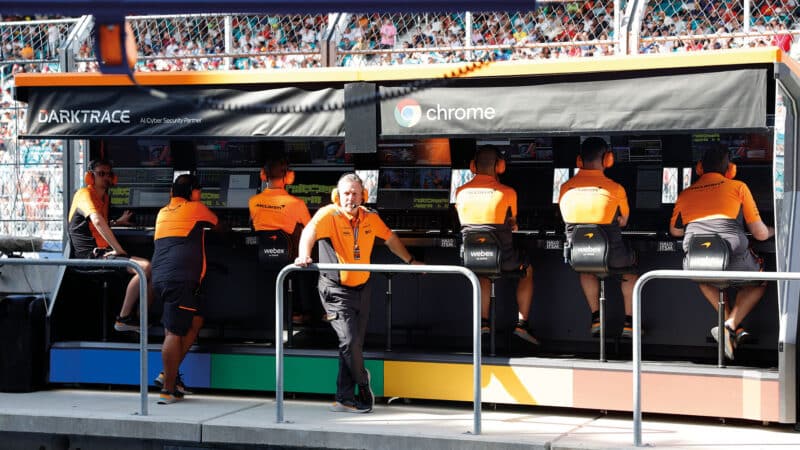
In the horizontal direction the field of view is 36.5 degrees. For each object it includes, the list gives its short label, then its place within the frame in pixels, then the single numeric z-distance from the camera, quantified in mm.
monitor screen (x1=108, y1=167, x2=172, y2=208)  10211
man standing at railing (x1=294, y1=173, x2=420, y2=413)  7648
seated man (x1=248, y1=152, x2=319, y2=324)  8672
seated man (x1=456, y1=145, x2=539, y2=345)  8258
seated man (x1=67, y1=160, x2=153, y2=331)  9016
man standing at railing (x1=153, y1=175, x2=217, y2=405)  8180
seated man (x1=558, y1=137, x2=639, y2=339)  8055
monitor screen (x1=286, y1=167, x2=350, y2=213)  9828
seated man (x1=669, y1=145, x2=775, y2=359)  7734
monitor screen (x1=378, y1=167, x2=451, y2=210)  9633
